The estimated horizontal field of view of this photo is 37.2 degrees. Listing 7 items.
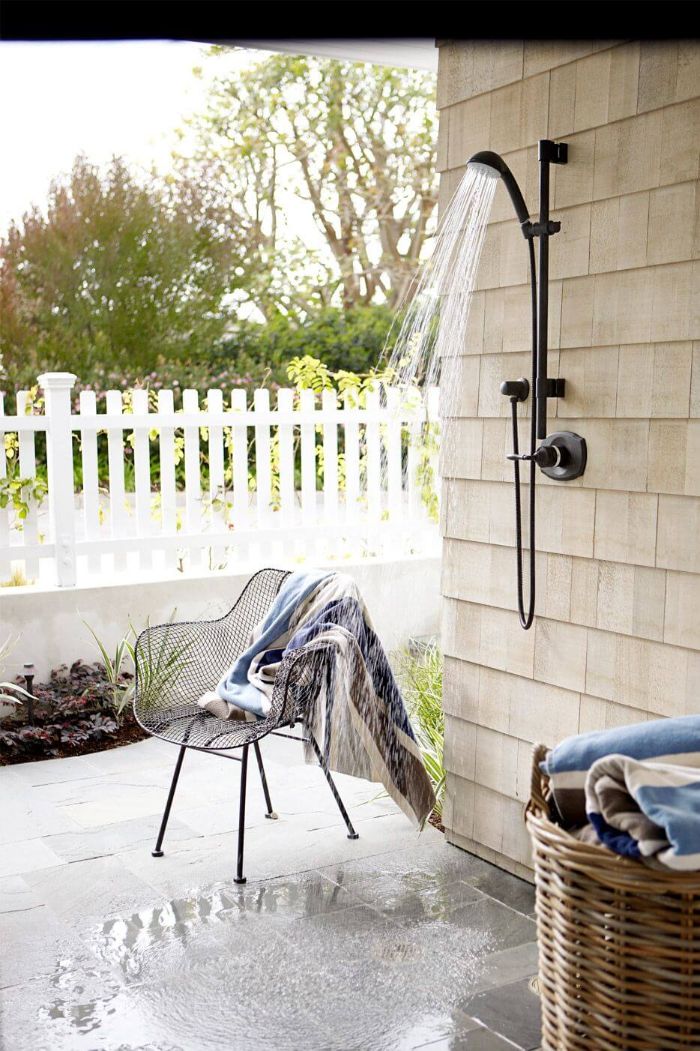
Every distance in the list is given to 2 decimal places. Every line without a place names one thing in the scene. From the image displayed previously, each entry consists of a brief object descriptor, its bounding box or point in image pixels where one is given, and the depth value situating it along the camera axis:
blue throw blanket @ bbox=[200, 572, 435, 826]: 2.75
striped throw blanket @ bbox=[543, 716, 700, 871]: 1.49
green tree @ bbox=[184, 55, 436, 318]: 10.45
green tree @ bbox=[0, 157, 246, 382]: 10.06
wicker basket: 1.53
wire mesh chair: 2.72
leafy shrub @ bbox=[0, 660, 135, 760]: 3.89
